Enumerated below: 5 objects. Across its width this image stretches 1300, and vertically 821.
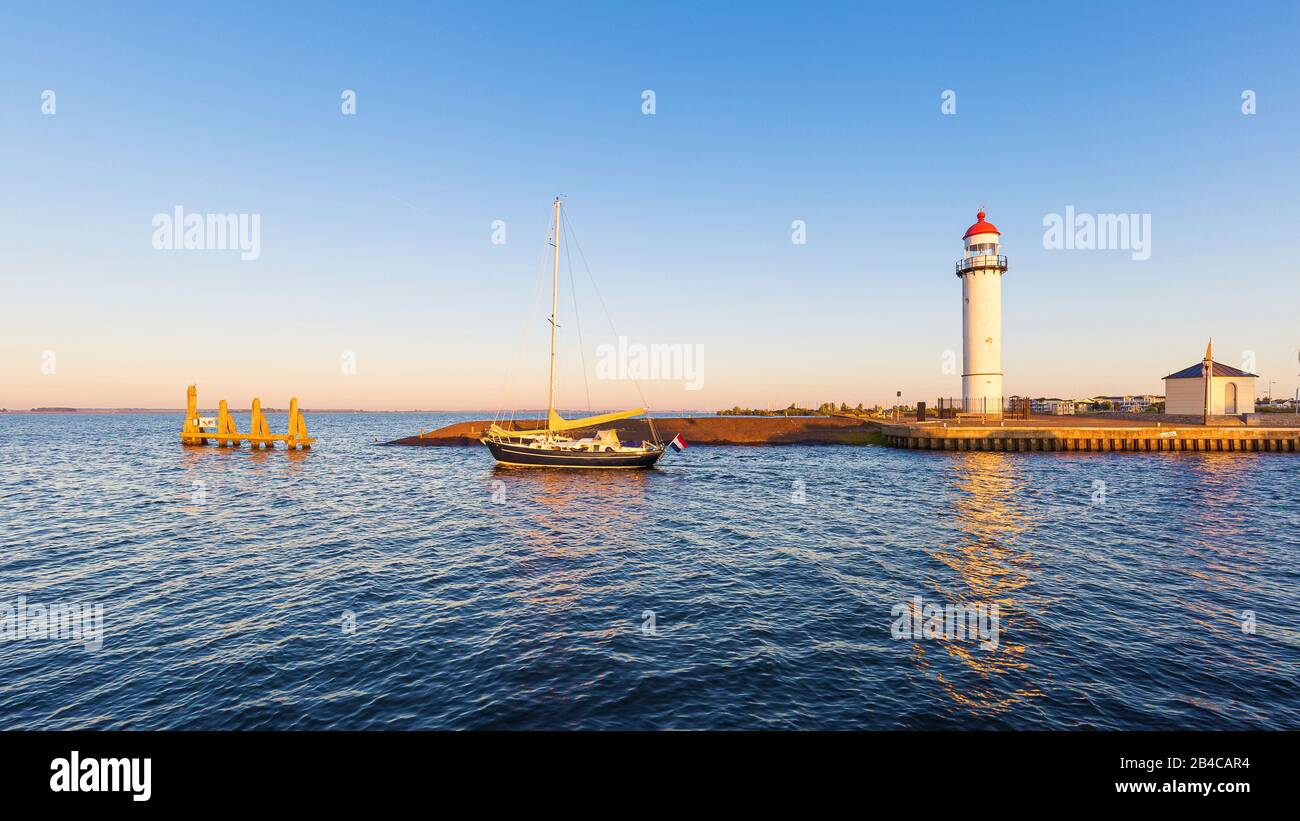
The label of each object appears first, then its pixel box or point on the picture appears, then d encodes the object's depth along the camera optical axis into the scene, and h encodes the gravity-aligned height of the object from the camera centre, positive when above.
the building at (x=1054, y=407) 80.88 +0.91
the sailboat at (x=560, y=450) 40.97 -2.94
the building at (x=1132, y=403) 93.61 +1.96
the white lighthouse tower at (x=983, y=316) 55.09 +9.69
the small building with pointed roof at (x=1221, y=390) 59.53 +2.60
